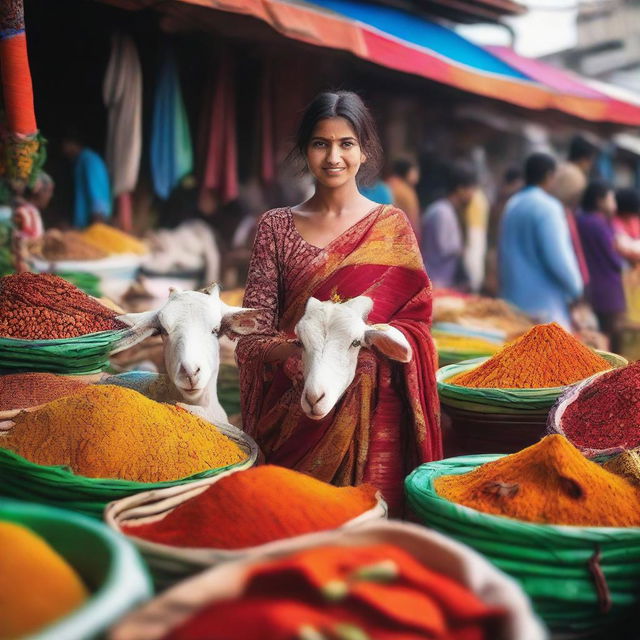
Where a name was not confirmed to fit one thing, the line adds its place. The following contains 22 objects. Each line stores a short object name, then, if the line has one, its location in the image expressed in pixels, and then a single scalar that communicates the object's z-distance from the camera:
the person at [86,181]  4.74
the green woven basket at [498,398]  2.29
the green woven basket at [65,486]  1.63
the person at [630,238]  6.36
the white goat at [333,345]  1.88
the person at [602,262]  6.21
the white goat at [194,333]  2.00
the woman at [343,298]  2.17
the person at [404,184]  6.30
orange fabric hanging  2.56
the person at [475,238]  7.18
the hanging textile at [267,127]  5.39
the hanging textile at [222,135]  5.21
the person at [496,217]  7.54
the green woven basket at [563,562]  1.47
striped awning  4.11
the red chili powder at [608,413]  1.96
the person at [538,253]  5.18
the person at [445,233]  6.69
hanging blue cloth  4.94
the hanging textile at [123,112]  4.63
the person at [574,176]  7.14
